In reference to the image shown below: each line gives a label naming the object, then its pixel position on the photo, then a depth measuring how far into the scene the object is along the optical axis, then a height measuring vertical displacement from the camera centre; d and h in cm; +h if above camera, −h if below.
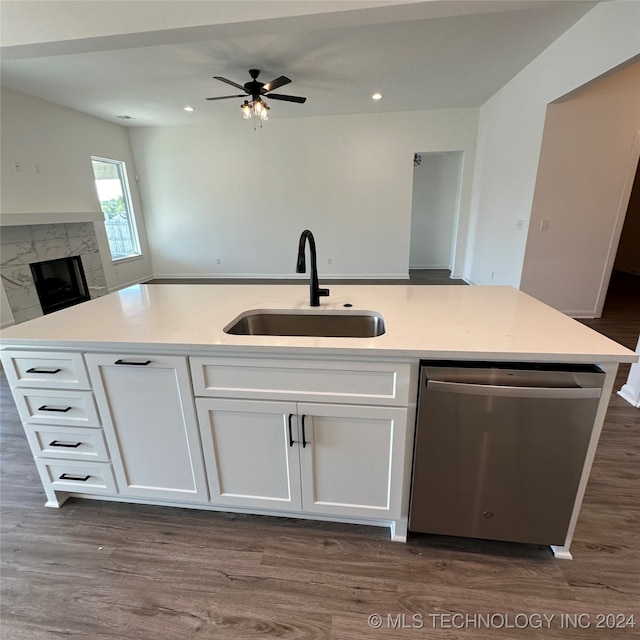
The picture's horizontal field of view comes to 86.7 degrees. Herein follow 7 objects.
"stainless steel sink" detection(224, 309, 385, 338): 165 -54
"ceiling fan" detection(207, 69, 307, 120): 368 +128
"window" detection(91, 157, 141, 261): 593 +14
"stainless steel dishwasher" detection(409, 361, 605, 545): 114 -83
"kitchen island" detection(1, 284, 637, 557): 122 -70
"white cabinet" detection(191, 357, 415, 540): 126 -85
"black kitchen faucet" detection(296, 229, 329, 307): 153 -27
